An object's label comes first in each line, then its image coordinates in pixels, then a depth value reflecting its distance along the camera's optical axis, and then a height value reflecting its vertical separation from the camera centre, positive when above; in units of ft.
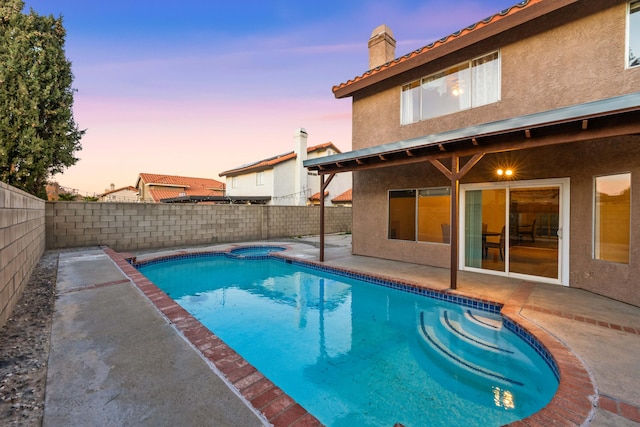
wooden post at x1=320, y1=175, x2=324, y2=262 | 29.96 -1.23
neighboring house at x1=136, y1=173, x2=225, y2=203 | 95.55 +9.11
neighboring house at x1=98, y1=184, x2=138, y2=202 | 128.98 +8.83
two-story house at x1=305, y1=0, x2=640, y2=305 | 16.42 +4.64
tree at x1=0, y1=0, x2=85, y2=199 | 34.19 +14.44
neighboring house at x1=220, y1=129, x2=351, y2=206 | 73.36 +9.58
